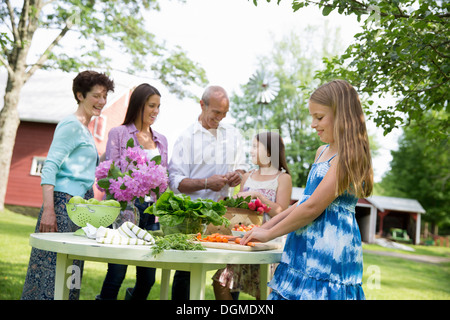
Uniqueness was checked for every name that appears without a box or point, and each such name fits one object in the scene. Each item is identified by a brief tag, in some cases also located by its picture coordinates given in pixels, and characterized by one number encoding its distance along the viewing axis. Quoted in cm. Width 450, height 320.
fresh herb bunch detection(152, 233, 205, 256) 180
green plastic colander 229
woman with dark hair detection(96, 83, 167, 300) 299
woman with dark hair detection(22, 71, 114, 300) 266
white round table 179
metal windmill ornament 839
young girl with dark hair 317
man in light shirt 328
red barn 1795
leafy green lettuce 224
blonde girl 198
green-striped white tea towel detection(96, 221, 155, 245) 194
